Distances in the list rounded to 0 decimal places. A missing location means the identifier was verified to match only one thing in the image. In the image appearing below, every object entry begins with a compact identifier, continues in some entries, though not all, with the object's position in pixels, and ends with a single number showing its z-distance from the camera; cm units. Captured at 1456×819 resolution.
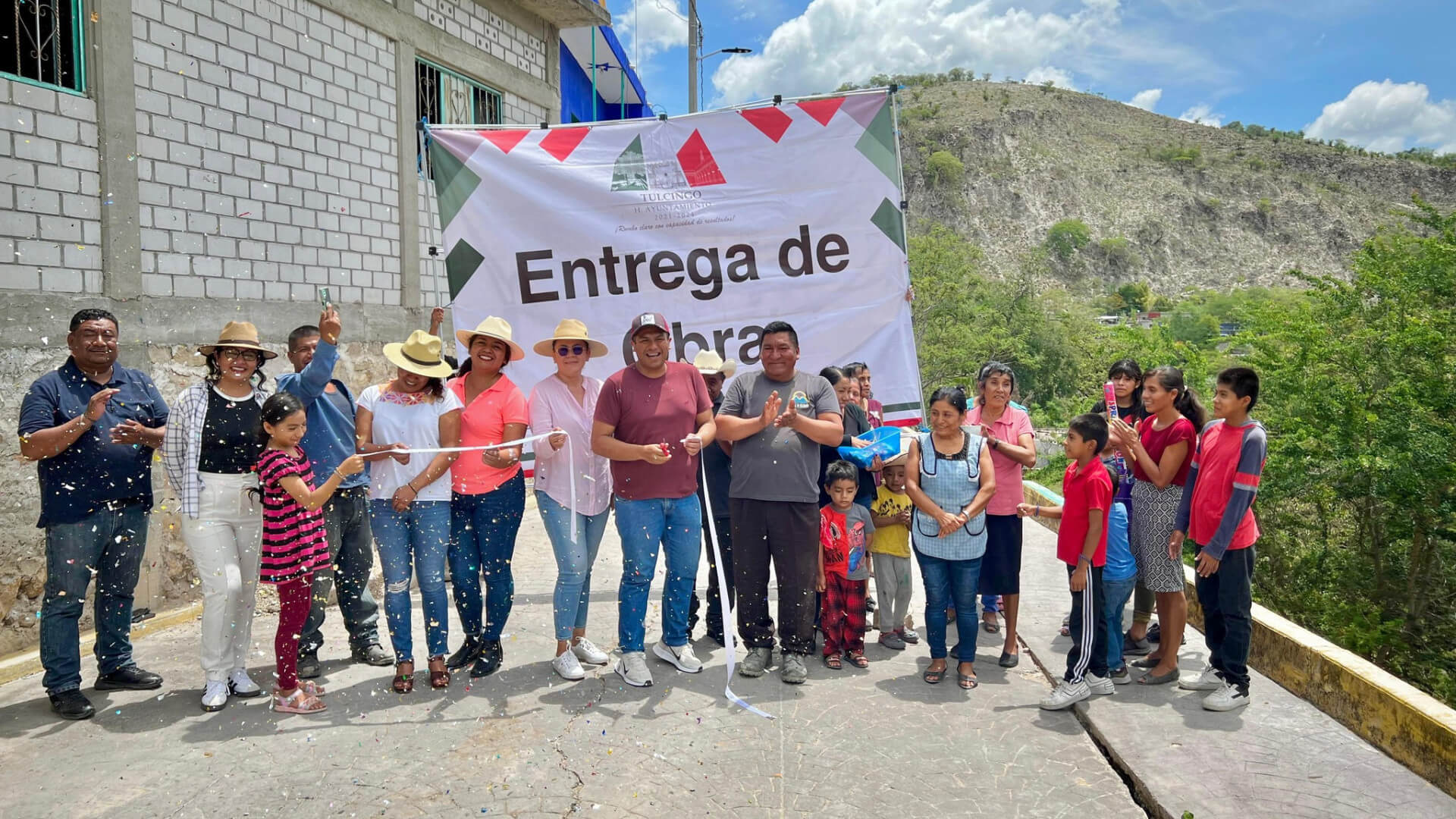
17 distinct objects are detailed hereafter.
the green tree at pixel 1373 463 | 890
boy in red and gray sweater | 436
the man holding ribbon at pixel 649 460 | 466
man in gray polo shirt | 479
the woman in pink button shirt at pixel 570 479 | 479
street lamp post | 1911
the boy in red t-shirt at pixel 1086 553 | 448
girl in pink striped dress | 423
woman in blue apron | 485
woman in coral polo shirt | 473
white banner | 605
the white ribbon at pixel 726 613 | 439
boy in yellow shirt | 538
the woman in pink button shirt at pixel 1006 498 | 515
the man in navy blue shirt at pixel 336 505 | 485
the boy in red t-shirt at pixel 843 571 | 513
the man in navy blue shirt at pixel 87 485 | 421
